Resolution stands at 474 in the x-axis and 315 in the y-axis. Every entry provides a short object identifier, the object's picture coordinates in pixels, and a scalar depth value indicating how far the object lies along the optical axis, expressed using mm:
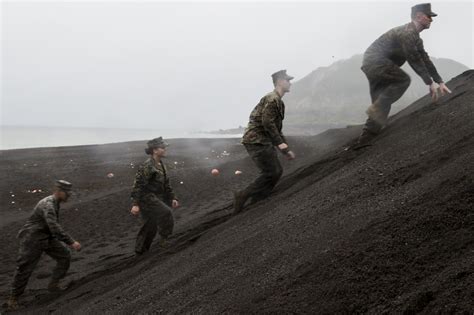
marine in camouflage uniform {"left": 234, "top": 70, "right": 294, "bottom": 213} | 5895
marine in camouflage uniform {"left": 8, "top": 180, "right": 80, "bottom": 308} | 5328
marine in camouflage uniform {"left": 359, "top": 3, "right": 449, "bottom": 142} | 5824
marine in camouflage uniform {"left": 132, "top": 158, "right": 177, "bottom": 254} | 6113
